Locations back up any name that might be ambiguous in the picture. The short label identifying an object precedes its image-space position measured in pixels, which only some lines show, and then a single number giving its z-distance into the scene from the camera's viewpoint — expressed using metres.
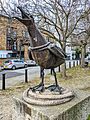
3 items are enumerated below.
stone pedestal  1.90
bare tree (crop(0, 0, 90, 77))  5.40
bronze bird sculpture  2.14
